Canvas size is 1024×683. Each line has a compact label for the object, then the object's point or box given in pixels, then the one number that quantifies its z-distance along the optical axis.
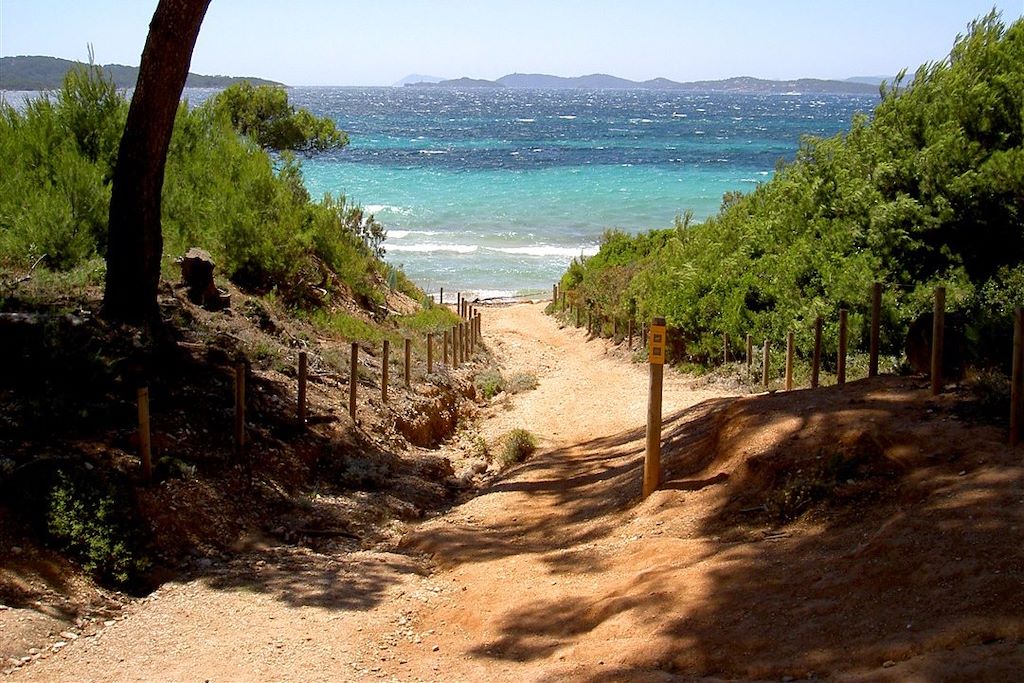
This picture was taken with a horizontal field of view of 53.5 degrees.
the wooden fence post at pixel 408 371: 15.42
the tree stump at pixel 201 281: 14.66
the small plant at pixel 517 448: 13.88
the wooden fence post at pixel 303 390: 11.85
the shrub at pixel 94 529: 8.12
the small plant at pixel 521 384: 20.08
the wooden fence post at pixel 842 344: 11.78
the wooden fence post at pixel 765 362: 17.72
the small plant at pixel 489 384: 19.19
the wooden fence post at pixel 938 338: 9.33
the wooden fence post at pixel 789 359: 15.12
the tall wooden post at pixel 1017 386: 7.75
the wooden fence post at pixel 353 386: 12.91
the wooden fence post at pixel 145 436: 9.20
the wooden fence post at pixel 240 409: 10.58
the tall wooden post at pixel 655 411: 8.88
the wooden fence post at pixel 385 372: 14.00
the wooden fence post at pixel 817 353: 12.71
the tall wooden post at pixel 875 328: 11.05
